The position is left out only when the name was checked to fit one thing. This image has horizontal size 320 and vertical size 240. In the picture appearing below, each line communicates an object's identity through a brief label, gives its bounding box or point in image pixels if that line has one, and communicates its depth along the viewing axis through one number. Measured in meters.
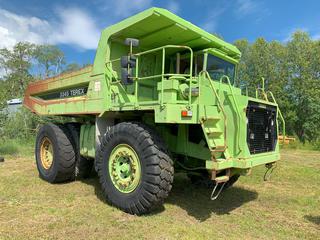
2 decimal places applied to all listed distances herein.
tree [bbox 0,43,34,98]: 32.23
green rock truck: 3.56
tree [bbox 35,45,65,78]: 34.02
